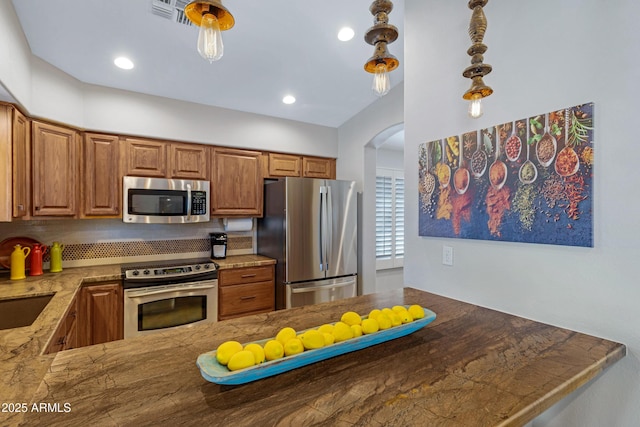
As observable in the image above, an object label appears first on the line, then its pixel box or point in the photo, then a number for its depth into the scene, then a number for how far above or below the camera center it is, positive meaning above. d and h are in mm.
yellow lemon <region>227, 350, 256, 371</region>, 817 -397
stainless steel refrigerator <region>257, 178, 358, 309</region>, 3205 -274
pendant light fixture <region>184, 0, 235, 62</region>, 863 +557
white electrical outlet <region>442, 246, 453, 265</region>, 1870 -258
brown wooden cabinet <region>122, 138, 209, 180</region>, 2896 +534
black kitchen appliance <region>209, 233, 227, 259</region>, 3402 -367
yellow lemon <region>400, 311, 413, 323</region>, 1158 -396
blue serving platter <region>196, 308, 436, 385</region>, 791 -421
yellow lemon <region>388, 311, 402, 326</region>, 1127 -392
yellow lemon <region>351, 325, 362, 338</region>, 1029 -397
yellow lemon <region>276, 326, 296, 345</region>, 963 -393
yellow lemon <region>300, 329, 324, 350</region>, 942 -393
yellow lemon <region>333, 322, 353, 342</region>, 1004 -395
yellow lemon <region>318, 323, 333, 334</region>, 1025 -394
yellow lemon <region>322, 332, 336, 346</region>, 965 -399
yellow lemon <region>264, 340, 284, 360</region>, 886 -401
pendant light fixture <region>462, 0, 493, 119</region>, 1199 +641
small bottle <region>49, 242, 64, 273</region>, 2662 -402
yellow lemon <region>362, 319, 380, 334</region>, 1061 -395
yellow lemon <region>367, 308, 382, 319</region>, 1131 -376
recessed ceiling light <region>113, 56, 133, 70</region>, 2465 +1226
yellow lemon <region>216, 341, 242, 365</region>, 849 -391
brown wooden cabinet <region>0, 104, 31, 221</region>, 1974 +342
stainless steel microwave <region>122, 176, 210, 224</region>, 2828 +121
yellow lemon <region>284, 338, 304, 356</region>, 912 -402
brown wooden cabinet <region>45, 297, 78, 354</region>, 1569 -734
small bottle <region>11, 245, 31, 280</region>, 2338 -386
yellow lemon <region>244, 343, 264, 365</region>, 859 -396
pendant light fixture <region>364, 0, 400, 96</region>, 1091 +624
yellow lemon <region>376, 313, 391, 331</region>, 1096 -391
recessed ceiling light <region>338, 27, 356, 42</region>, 2467 +1464
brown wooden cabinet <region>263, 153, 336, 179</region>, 3621 +586
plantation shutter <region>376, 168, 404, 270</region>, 4703 -78
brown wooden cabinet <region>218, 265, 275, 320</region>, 3072 -813
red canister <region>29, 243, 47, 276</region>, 2512 -404
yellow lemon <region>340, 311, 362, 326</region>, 1119 -392
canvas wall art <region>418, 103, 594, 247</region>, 1312 +162
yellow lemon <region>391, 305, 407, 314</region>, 1192 -378
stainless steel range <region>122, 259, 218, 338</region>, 2625 -746
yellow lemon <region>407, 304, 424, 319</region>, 1187 -384
